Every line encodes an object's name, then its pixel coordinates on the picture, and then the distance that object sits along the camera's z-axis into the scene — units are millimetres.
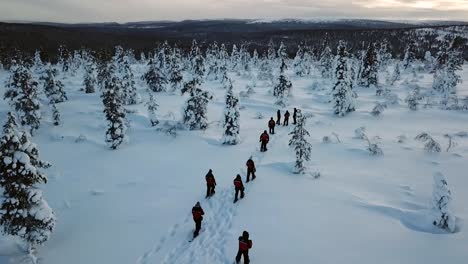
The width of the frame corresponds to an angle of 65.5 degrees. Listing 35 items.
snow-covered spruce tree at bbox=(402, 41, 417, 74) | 65175
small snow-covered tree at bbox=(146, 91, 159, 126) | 29406
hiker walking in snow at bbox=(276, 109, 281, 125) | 26600
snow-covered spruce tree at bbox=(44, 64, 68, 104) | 38572
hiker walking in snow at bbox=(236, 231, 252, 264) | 10375
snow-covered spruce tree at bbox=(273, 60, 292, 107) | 35625
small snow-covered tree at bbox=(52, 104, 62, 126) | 30806
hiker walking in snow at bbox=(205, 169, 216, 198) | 15273
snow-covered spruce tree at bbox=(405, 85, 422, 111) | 32625
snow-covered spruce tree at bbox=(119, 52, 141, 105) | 37016
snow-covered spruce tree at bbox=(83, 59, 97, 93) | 45922
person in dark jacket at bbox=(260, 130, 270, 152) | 20969
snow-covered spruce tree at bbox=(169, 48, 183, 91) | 44250
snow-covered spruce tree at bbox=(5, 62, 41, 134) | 29078
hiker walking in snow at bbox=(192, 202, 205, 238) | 12453
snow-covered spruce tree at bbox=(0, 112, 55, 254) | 11625
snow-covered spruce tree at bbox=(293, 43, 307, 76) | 63762
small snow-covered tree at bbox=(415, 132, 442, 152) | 20678
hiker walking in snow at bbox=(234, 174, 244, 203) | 14719
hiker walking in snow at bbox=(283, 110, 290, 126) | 26397
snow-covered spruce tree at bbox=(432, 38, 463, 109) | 37375
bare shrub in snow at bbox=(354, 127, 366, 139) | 24053
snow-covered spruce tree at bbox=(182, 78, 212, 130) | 27219
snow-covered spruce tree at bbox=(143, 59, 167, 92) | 43688
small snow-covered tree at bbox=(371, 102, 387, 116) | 30781
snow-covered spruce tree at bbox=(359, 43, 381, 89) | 45875
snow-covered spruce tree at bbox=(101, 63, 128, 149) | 24266
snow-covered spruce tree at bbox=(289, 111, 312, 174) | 17266
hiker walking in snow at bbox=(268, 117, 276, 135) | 24219
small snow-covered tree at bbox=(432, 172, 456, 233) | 12109
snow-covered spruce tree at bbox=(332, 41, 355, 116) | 31508
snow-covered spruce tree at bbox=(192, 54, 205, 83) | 48800
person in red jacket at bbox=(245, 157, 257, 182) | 16475
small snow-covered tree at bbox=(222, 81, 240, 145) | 23297
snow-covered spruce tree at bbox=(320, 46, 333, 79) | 58550
